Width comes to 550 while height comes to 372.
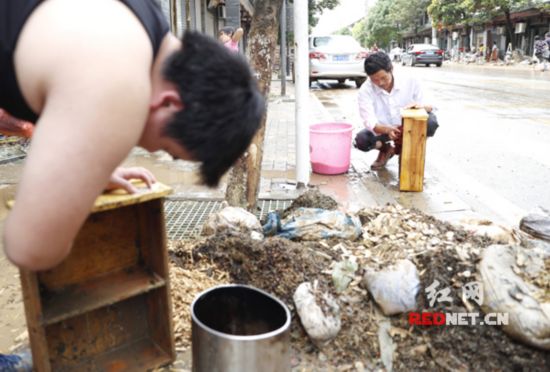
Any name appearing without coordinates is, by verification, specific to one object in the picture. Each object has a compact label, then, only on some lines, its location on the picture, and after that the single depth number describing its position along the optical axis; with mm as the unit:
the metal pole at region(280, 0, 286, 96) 14852
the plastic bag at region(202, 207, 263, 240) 3539
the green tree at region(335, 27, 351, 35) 115562
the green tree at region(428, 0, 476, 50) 39631
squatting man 5527
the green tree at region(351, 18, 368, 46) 76638
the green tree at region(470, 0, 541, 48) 33406
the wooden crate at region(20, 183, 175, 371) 2209
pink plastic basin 5638
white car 15766
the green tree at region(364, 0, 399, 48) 64750
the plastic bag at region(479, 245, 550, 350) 2371
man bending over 1114
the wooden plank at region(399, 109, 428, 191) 5117
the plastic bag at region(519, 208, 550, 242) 3636
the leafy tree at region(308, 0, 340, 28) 30312
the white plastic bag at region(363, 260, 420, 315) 2668
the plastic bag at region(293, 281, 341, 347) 2578
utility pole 5020
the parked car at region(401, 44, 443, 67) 35000
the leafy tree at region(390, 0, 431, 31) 56938
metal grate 4078
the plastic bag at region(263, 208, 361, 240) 3500
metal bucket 2047
